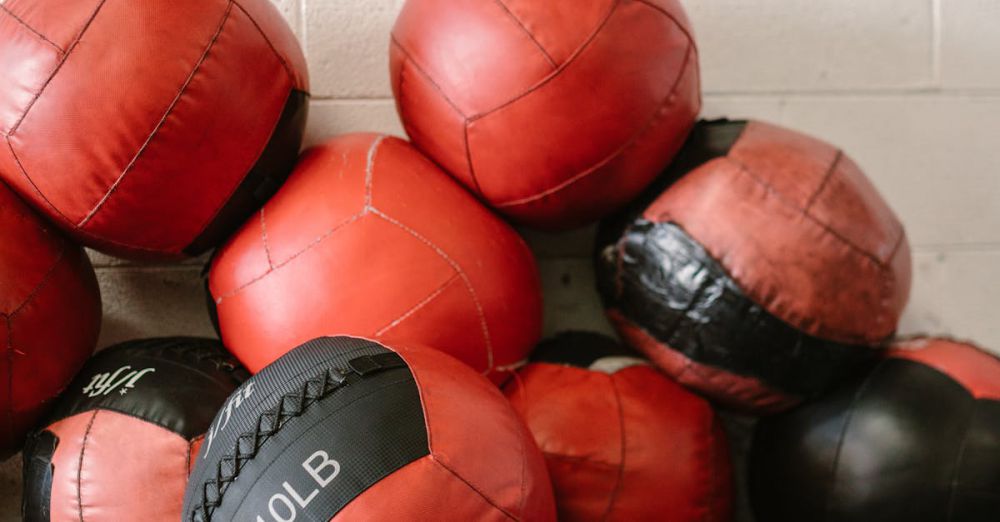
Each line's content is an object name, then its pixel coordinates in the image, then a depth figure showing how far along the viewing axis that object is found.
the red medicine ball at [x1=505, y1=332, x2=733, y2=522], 1.06
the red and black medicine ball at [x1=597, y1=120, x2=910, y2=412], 1.07
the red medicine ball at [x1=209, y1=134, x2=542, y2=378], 1.01
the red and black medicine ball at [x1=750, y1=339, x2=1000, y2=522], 1.04
